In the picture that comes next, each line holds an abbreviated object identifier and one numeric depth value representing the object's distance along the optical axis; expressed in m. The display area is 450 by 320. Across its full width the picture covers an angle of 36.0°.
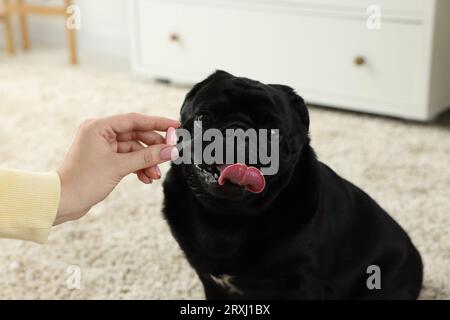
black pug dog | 0.93
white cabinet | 2.11
